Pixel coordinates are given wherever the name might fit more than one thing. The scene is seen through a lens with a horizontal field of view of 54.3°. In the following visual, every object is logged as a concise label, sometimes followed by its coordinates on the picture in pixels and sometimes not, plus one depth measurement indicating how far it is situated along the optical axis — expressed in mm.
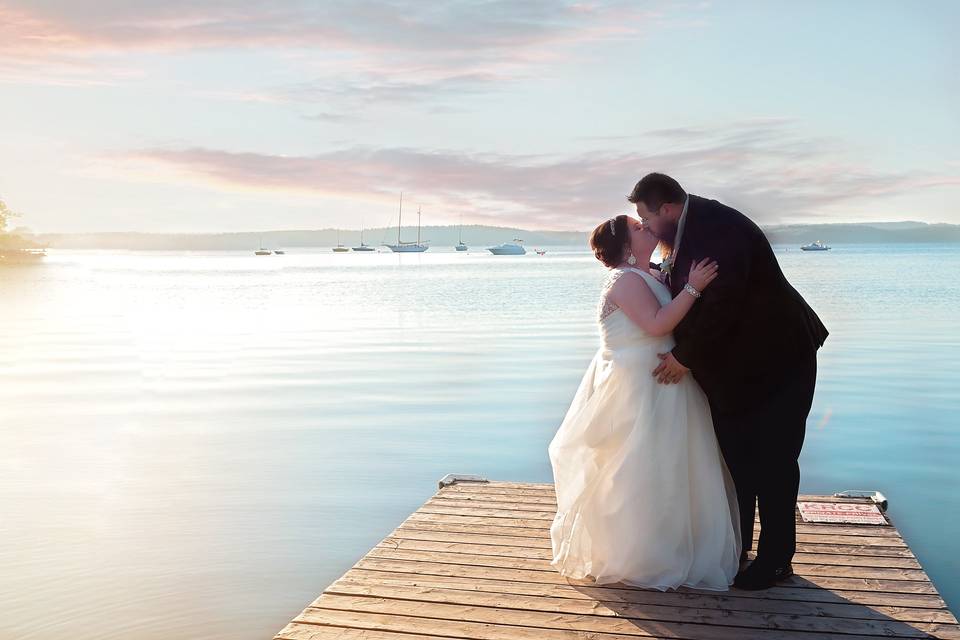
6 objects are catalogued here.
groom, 4586
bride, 4715
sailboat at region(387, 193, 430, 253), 161038
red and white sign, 5871
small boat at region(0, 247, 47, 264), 111469
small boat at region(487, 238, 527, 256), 152875
